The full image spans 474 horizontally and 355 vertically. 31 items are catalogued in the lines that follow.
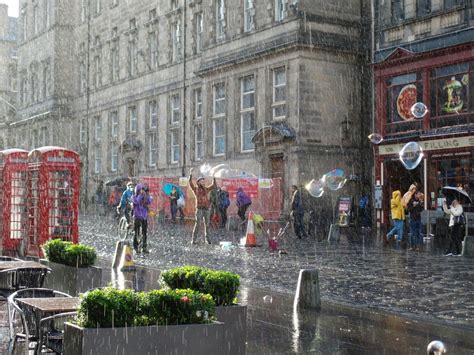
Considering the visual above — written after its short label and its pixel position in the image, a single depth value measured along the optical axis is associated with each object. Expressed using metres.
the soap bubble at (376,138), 31.49
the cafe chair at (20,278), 9.48
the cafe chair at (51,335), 7.08
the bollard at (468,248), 22.38
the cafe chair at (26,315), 7.25
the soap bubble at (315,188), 27.91
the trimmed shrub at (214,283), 8.34
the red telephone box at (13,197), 19.92
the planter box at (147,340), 6.64
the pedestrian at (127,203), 24.69
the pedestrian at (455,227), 22.91
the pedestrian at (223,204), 36.59
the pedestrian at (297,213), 29.09
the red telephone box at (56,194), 18.33
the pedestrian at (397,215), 25.50
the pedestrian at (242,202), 35.39
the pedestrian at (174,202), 41.25
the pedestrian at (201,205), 25.73
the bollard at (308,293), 12.22
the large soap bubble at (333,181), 30.73
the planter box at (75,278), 13.12
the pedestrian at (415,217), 24.67
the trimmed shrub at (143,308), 6.77
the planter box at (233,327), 7.61
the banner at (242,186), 37.72
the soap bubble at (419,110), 27.56
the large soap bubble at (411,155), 25.67
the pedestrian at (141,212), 22.53
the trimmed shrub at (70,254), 13.33
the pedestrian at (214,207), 32.46
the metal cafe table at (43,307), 7.18
